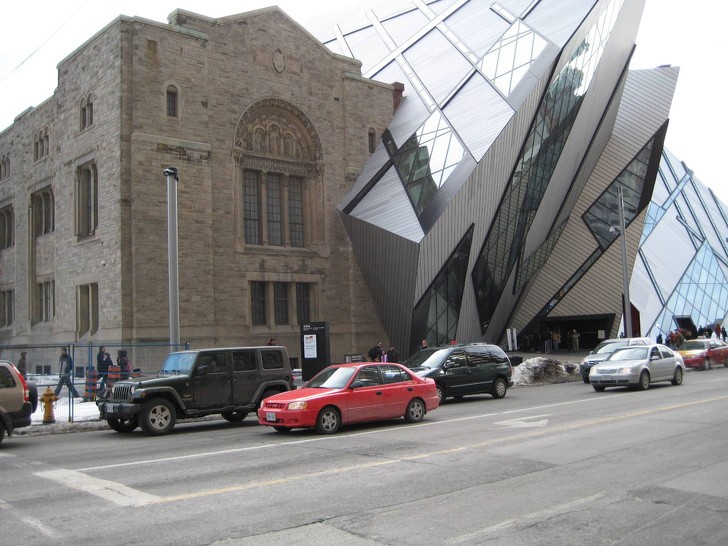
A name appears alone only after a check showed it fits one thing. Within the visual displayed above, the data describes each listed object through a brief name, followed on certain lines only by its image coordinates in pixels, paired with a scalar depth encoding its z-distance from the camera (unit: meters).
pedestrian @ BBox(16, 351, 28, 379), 19.95
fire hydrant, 17.11
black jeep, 14.67
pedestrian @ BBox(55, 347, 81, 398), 19.02
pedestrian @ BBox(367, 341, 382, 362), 30.12
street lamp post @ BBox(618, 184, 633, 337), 34.59
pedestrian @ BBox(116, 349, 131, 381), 21.67
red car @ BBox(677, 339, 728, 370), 31.58
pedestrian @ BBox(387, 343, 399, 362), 28.31
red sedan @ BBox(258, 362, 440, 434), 13.36
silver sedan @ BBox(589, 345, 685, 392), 20.86
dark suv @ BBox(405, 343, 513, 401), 19.83
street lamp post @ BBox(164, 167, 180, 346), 20.62
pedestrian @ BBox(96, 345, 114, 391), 20.36
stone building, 28.58
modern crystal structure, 31.81
